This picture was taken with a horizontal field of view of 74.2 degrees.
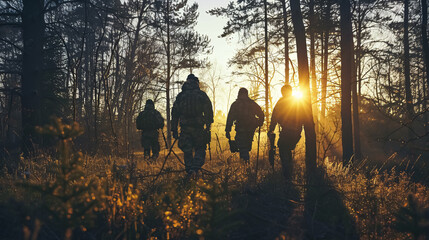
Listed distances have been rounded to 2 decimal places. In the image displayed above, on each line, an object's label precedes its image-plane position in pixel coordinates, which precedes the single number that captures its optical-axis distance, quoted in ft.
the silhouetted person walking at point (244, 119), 26.71
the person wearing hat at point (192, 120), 21.72
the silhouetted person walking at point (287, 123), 20.61
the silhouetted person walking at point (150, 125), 33.09
